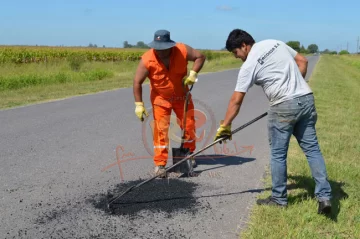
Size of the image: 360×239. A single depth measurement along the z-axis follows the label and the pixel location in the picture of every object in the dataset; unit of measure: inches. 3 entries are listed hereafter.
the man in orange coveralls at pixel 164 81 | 179.9
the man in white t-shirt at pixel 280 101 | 135.6
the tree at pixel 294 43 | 5277.1
